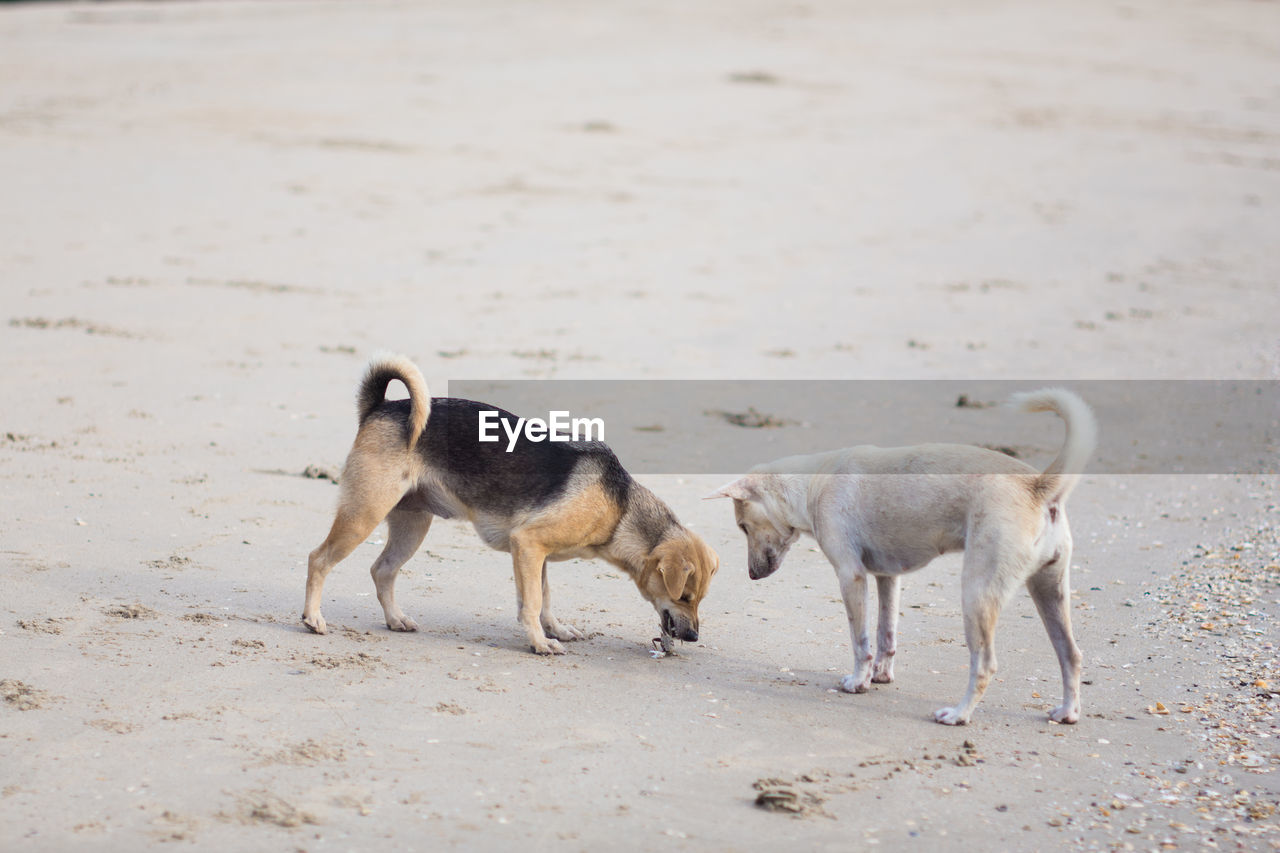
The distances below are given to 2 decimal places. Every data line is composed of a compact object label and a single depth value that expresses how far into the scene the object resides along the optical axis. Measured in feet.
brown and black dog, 20.45
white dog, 18.30
